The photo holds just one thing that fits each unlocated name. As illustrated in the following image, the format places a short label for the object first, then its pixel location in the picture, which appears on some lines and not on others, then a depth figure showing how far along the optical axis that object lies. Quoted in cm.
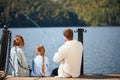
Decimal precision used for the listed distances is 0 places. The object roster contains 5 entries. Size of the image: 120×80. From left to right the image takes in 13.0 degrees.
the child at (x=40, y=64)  756
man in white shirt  683
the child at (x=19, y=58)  738
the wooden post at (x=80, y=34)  812
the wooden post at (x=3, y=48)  777
